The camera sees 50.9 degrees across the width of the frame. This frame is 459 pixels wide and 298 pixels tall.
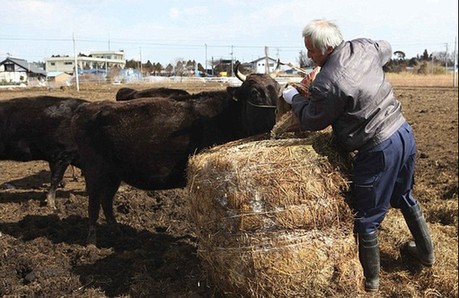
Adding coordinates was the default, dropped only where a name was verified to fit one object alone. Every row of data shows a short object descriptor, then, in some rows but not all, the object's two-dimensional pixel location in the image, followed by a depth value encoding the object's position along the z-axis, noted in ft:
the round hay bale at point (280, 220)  12.07
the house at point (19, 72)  186.03
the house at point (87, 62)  263.08
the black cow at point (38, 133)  27.09
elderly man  11.78
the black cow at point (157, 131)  18.53
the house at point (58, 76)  230.68
